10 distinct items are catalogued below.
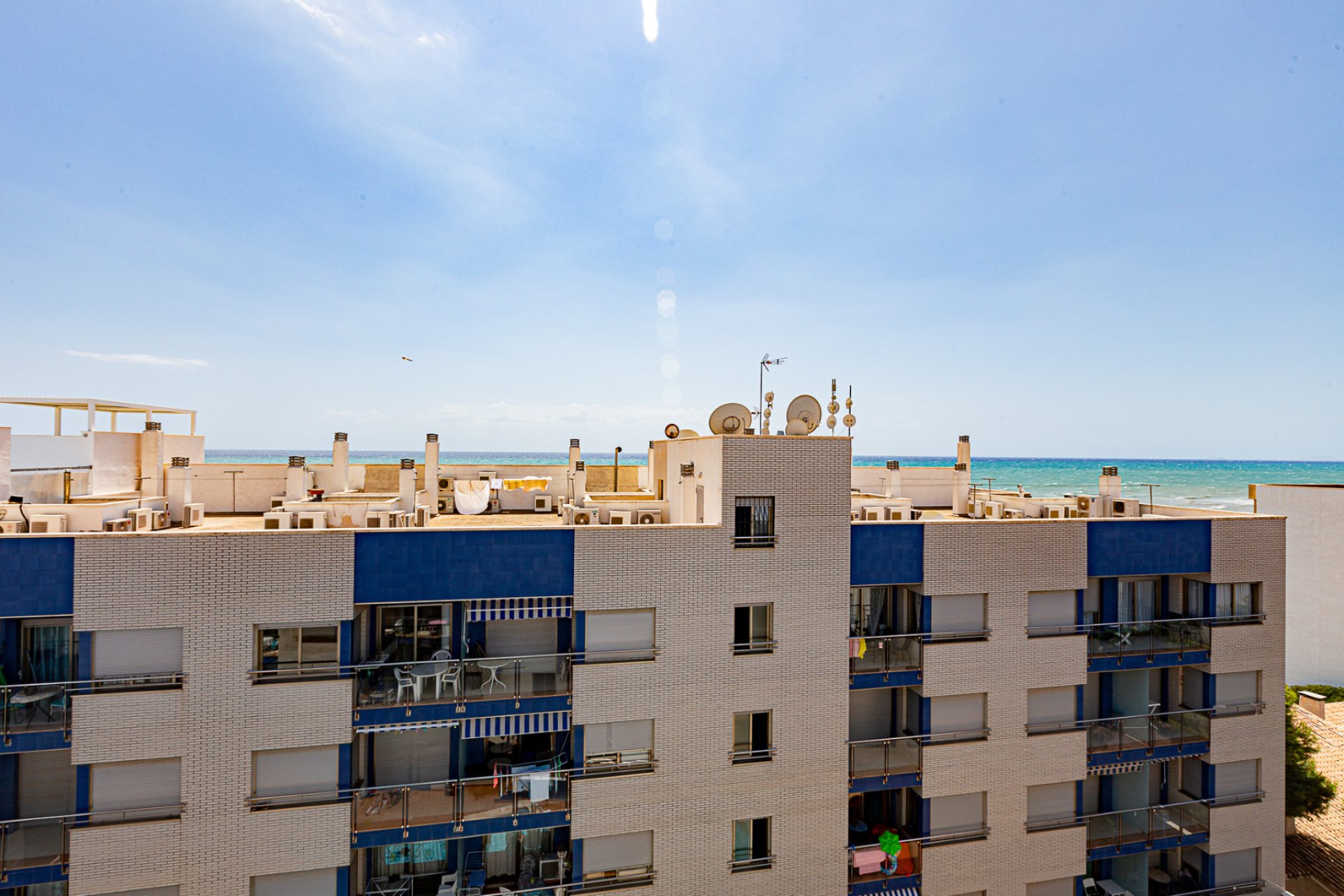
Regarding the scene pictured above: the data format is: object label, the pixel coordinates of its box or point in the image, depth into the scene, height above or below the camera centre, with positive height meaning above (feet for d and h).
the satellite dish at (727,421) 59.41 +2.82
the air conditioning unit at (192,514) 55.98 -6.80
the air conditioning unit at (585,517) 54.19 -6.36
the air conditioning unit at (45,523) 43.73 -6.02
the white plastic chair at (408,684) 46.93 -18.71
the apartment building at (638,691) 42.83 -19.90
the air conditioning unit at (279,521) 50.11 -6.45
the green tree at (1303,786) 69.51 -38.58
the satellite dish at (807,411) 59.67 +3.85
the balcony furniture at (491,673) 48.19 -18.35
